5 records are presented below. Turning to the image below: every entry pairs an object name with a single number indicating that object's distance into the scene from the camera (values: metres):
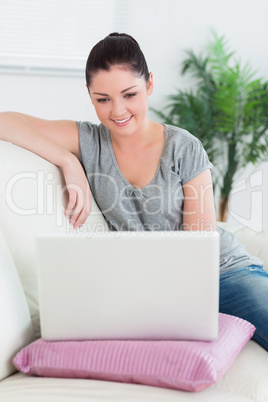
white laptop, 1.98
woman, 2.48
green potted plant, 4.89
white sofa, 1.99
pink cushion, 1.98
